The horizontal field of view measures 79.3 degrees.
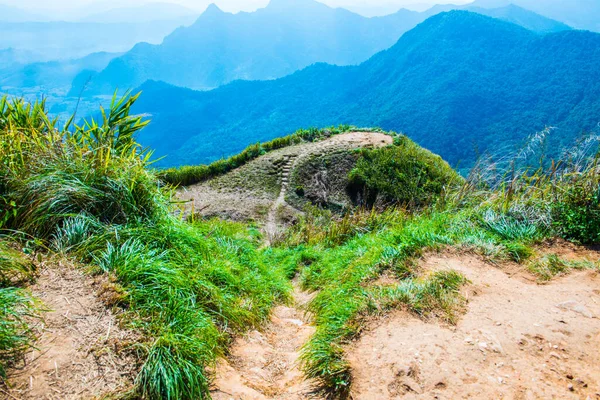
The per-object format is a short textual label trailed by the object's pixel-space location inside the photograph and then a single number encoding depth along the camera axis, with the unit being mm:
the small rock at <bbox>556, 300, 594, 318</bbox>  2811
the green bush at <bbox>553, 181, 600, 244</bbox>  4031
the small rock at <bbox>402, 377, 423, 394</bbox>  2212
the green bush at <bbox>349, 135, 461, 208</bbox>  15625
